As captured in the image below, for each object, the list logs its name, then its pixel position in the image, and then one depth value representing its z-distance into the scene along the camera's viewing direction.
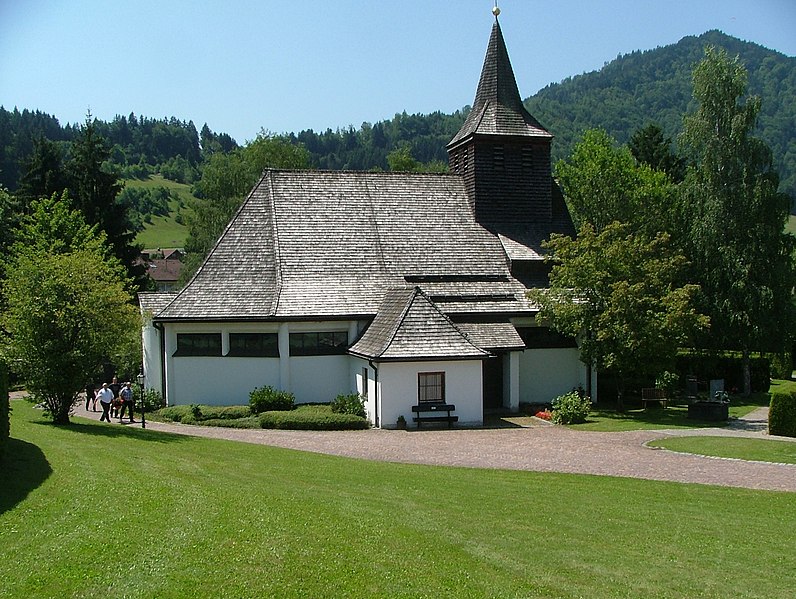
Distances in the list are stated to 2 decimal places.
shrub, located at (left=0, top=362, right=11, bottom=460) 14.59
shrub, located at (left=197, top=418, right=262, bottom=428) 26.80
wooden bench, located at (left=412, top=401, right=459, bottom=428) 27.03
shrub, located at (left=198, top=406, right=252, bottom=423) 27.59
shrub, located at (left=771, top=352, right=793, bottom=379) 44.56
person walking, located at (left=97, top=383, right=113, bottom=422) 26.56
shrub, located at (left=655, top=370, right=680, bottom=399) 33.12
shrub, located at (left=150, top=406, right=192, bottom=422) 27.92
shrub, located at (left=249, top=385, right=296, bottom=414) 28.58
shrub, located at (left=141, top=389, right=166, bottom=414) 30.59
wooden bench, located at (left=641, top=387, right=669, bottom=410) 32.50
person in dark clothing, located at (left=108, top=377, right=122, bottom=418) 27.77
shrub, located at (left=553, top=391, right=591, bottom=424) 28.12
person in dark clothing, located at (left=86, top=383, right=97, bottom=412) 31.75
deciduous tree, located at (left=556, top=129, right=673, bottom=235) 43.47
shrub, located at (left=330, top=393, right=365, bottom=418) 28.29
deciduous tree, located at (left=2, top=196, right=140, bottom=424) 22.33
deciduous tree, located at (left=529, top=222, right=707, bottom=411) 28.44
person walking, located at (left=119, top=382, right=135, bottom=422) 27.16
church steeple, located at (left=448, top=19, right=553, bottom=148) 35.88
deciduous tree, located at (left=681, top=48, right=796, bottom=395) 34.84
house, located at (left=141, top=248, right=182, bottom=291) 108.68
